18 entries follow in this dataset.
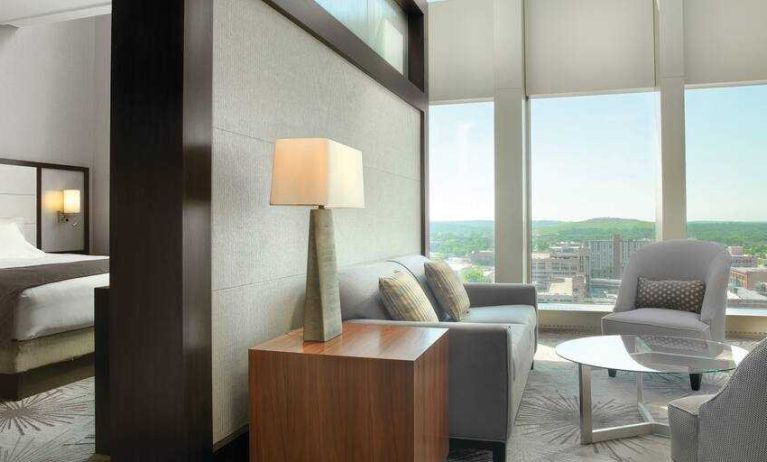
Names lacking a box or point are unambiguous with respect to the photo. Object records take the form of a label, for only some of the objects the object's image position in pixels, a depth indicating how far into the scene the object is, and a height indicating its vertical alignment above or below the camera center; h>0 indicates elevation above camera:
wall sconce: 5.98 +0.37
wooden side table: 1.81 -0.52
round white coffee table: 2.49 -0.55
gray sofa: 2.30 -0.55
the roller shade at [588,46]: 5.12 +1.71
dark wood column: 1.78 +0.02
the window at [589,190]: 5.28 +0.42
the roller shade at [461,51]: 5.49 +1.78
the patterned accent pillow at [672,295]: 3.71 -0.39
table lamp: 1.92 +0.15
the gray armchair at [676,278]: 3.44 -0.35
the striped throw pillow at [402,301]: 2.61 -0.29
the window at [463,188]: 5.64 +0.48
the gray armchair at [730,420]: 1.38 -0.49
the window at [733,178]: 5.02 +0.49
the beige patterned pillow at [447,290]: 3.29 -0.30
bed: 3.28 -0.50
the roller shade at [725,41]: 4.86 +1.63
